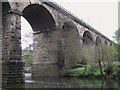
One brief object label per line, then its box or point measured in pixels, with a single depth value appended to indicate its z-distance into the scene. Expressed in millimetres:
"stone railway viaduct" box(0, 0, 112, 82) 23453
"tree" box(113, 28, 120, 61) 34969
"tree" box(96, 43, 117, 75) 27469
